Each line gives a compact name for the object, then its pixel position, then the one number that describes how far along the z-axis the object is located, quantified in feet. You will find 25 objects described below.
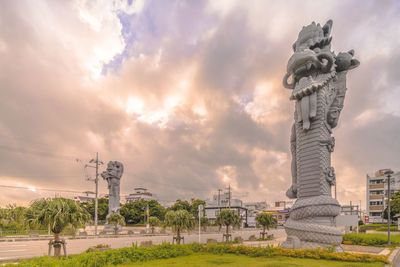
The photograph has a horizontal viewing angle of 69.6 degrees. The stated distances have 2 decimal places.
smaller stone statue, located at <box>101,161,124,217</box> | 177.17
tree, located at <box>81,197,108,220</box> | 226.99
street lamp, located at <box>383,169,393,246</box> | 82.89
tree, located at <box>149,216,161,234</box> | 166.91
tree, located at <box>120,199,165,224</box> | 226.58
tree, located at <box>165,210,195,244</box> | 71.36
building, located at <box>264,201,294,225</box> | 386.13
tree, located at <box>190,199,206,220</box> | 251.19
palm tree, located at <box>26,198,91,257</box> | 40.16
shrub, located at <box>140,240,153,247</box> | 68.72
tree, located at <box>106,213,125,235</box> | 145.20
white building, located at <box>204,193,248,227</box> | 291.85
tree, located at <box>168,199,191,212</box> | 251.19
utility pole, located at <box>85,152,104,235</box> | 144.50
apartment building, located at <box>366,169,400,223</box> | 259.39
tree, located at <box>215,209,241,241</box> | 94.43
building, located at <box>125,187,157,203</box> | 417.49
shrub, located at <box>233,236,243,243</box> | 91.81
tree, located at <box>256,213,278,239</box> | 111.45
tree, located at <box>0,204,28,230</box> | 134.41
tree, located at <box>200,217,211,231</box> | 170.34
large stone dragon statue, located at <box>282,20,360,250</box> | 58.08
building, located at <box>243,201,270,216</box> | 448.04
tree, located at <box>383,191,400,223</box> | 151.17
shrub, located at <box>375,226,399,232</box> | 153.43
